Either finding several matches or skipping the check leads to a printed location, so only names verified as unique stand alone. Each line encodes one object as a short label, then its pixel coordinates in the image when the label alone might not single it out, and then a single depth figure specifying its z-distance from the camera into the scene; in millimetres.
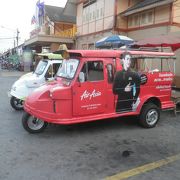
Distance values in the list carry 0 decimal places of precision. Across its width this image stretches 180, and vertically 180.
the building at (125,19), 11792
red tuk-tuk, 4549
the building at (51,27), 19876
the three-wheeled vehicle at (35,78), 6564
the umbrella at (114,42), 9295
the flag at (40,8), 26087
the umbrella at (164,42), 7759
